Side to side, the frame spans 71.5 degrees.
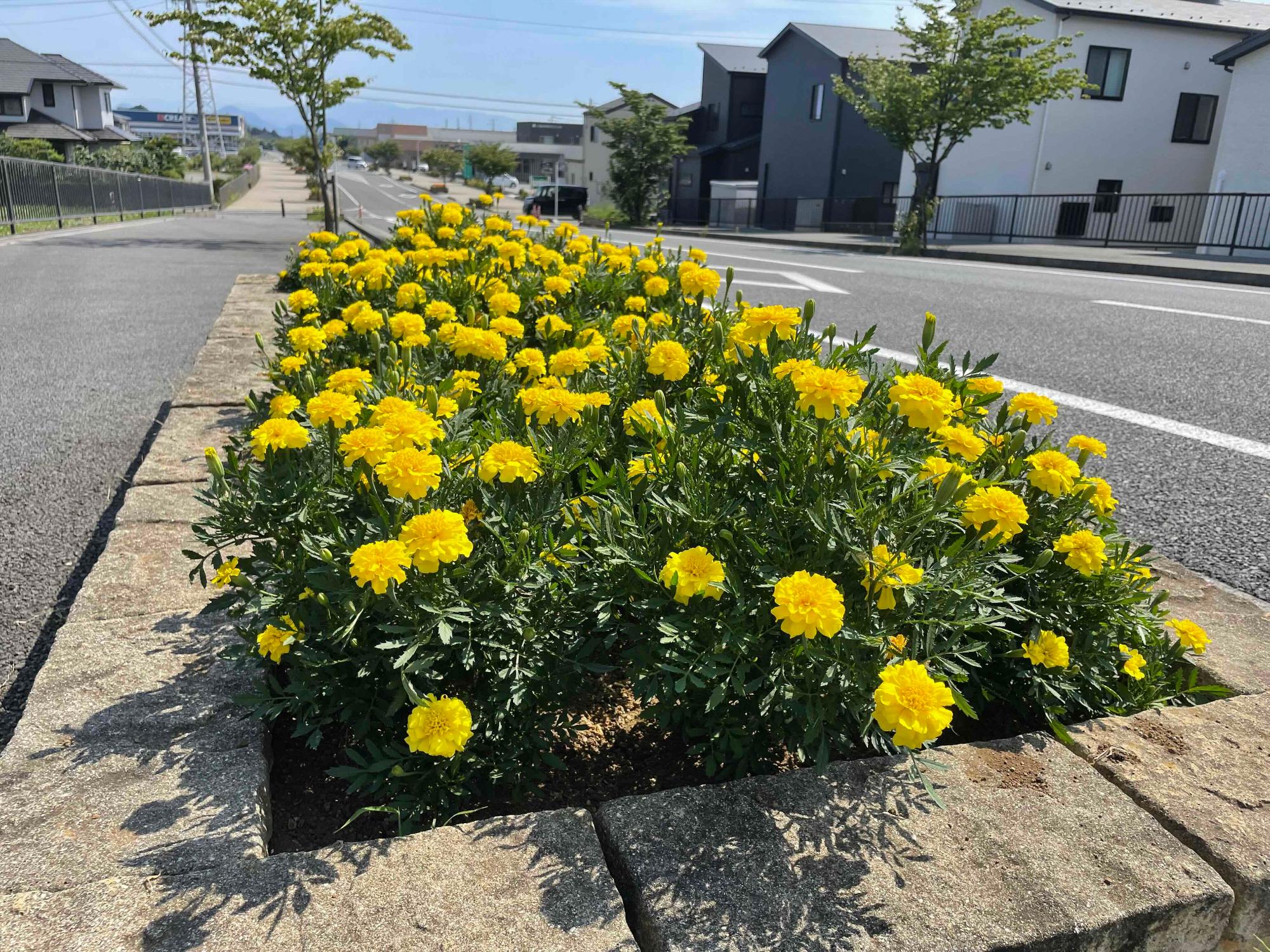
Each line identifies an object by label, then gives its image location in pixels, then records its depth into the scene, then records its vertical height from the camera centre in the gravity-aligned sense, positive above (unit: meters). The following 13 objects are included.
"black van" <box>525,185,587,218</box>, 39.50 +0.58
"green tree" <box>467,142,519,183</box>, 75.00 +4.07
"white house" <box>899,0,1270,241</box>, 24.39 +3.33
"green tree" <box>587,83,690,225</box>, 37.31 +2.78
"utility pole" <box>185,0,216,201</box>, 41.96 +2.47
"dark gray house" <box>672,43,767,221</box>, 43.06 +4.84
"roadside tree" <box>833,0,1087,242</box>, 20.25 +3.61
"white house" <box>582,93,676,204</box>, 64.25 +3.97
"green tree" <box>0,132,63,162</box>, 33.72 +1.16
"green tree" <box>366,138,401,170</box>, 118.39 +6.49
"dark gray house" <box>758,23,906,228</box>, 33.06 +3.26
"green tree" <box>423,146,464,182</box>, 90.62 +4.43
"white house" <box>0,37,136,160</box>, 49.44 +4.62
